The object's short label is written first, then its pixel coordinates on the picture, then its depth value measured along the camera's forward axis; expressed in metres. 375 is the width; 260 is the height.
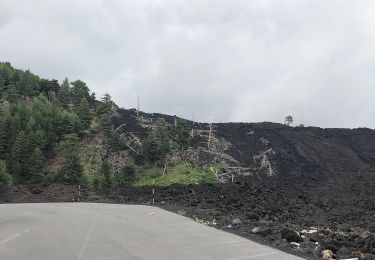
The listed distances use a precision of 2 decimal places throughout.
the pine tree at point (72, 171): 41.28
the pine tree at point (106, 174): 40.66
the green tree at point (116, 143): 48.84
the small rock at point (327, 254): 12.27
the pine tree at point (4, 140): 44.94
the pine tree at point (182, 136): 49.25
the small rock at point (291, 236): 14.71
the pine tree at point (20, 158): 41.60
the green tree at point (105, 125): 51.75
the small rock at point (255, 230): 16.62
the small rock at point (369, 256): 11.49
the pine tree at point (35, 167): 41.75
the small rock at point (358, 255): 11.63
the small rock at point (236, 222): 19.11
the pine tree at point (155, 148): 46.31
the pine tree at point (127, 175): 42.41
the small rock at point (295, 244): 14.08
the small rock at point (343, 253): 12.14
